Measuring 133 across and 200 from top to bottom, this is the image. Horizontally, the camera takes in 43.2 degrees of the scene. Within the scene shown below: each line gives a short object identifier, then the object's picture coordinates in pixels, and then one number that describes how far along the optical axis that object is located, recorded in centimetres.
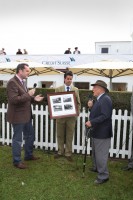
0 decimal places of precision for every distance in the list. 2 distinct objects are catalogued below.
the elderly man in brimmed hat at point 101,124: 304
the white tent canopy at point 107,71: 586
